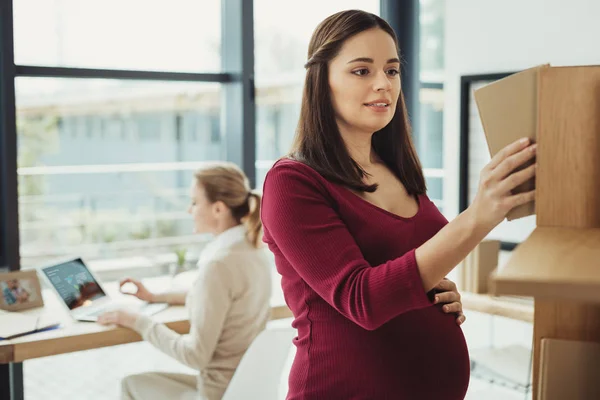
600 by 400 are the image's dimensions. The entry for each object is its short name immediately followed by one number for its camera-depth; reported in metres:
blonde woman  2.22
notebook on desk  2.28
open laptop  2.54
